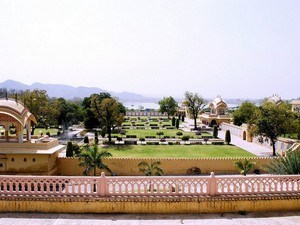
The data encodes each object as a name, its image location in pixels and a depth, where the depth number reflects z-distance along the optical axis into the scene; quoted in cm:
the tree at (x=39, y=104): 4128
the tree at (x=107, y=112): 4212
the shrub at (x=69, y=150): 2855
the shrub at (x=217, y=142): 4141
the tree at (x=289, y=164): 1387
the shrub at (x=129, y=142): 4070
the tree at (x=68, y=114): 5284
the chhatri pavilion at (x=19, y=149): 2055
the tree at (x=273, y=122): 3412
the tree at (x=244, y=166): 2197
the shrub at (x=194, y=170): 2522
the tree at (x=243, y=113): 5832
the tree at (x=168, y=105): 8275
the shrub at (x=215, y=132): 4772
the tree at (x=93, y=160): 2155
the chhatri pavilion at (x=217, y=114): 6488
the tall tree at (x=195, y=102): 6316
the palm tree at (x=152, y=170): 2112
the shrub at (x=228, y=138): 4138
